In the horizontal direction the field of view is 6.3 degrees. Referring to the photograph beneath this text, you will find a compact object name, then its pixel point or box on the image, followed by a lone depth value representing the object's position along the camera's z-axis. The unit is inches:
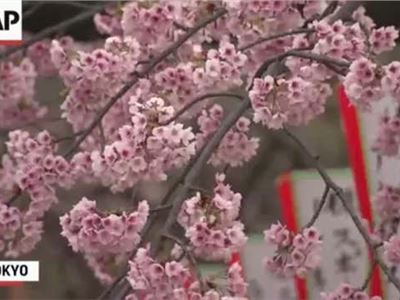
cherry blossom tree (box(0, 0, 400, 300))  166.6
